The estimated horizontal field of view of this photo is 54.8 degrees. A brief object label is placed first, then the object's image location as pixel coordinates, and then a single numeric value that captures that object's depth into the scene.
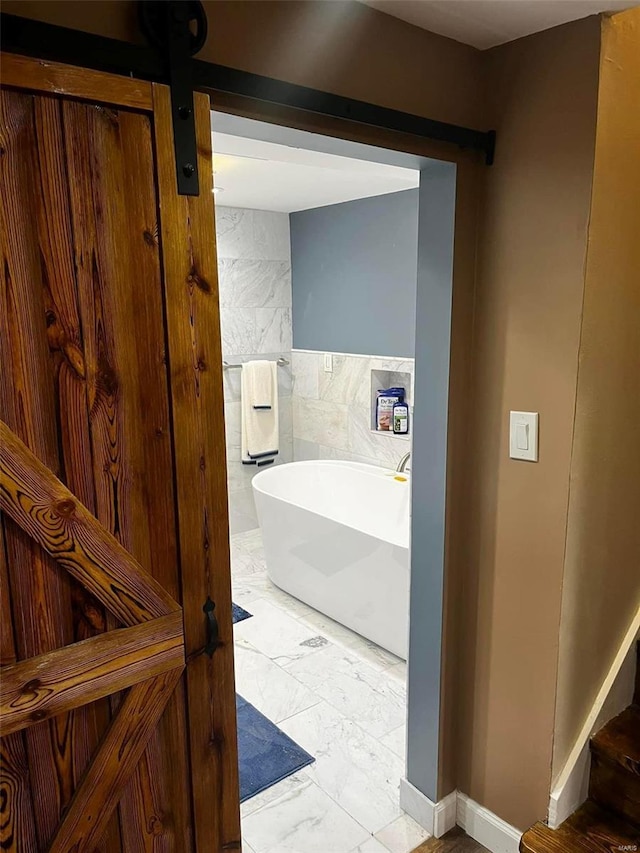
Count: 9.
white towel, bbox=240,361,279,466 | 4.41
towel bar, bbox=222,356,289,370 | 4.62
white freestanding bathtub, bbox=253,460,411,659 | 2.98
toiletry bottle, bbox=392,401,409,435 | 3.92
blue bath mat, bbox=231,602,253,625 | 3.43
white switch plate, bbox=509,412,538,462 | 1.69
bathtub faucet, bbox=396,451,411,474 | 3.85
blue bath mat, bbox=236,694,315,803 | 2.26
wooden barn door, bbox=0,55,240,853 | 1.05
